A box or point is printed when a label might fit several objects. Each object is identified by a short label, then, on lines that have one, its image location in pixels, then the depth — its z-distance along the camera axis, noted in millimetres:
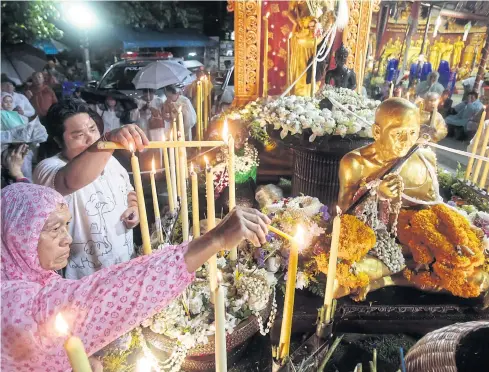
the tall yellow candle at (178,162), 1789
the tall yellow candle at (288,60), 5044
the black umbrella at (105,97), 6613
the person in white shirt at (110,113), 5946
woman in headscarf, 925
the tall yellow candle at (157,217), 1793
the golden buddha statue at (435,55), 13523
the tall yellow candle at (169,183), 2082
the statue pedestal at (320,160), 3105
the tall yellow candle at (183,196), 1640
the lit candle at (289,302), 889
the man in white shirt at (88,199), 1729
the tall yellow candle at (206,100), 5664
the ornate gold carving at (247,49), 5137
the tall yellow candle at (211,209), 1083
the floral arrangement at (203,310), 1488
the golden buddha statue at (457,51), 12953
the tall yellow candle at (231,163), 1347
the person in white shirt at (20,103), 5309
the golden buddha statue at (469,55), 12852
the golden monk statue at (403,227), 1855
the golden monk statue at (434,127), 2995
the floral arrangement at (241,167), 3613
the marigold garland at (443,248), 1841
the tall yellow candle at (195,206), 1384
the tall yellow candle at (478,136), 2742
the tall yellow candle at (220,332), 736
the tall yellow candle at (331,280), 1230
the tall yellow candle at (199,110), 4840
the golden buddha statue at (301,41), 4727
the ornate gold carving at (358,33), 5711
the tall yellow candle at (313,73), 4313
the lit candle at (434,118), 2870
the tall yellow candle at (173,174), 2047
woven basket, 958
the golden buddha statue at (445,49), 13375
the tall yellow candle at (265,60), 5051
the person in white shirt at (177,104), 5492
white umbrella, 6994
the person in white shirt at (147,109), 5719
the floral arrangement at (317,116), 3031
